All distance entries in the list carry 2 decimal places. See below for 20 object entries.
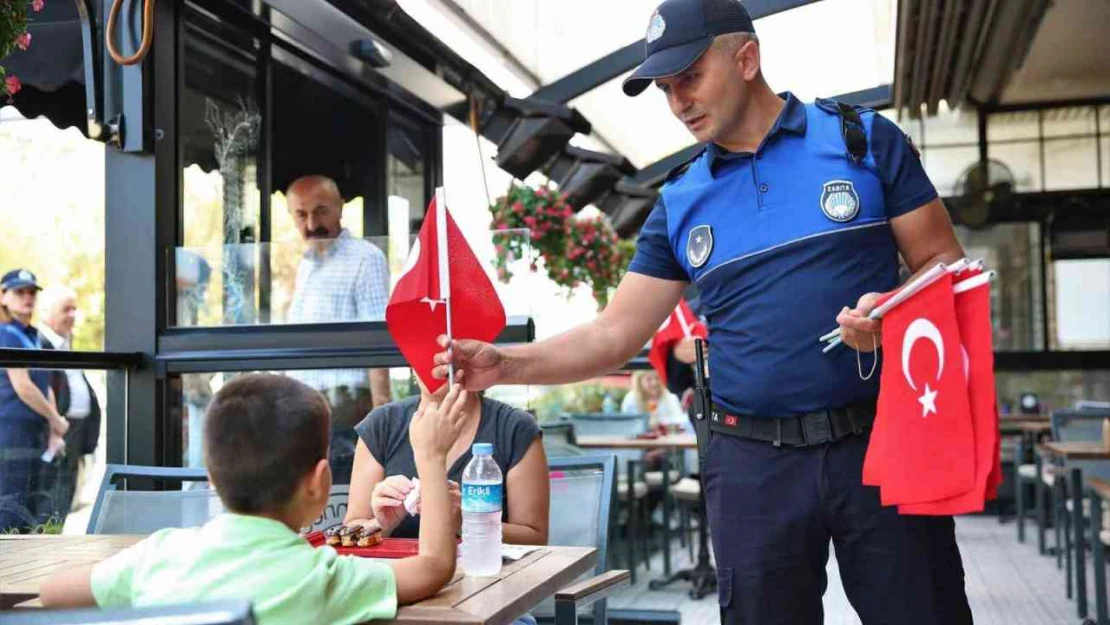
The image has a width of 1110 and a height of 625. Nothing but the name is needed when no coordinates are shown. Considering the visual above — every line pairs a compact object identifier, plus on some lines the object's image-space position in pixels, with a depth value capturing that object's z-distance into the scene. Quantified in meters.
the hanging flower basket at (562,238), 8.76
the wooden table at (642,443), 7.48
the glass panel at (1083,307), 11.47
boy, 1.67
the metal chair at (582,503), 3.13
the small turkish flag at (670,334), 6.06
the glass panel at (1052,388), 10.88
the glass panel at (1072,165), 11.66
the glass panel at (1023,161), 11.77
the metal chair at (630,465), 7.46
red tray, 2.33
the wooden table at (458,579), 1.87
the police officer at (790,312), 2.09
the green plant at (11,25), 3.23
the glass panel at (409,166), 7.39
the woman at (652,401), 9.59
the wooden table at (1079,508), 5.62
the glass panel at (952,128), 11.94
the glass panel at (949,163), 11.88
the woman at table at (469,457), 2.87
